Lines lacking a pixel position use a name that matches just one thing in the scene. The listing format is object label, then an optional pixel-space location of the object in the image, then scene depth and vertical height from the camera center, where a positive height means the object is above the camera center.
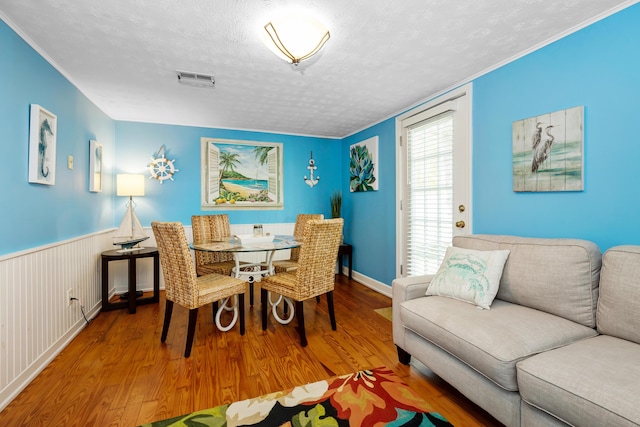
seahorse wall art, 1.99 +0.48
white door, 2.73 +0.36
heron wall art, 1.90 +0.44
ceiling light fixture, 1.74 +1.09
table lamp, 3.25 -0.08
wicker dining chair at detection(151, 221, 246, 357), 2.23 -0.56
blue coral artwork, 4.07 +0.71
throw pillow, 1.85 -0.42
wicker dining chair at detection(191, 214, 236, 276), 3.19 -0.30
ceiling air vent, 2.55 +1.20
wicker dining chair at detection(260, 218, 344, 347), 2.41 -0.48
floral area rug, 1.56 -1.10
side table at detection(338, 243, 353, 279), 4.57 -0.58
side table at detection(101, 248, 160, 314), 3.10 -0.67
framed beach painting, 4.27 +0.59
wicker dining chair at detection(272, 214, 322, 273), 3.21 -0.54
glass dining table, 2.58 -0.31
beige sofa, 1.10 -0.60
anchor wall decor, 4.83 +0.64
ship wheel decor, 3.97 +0.62
